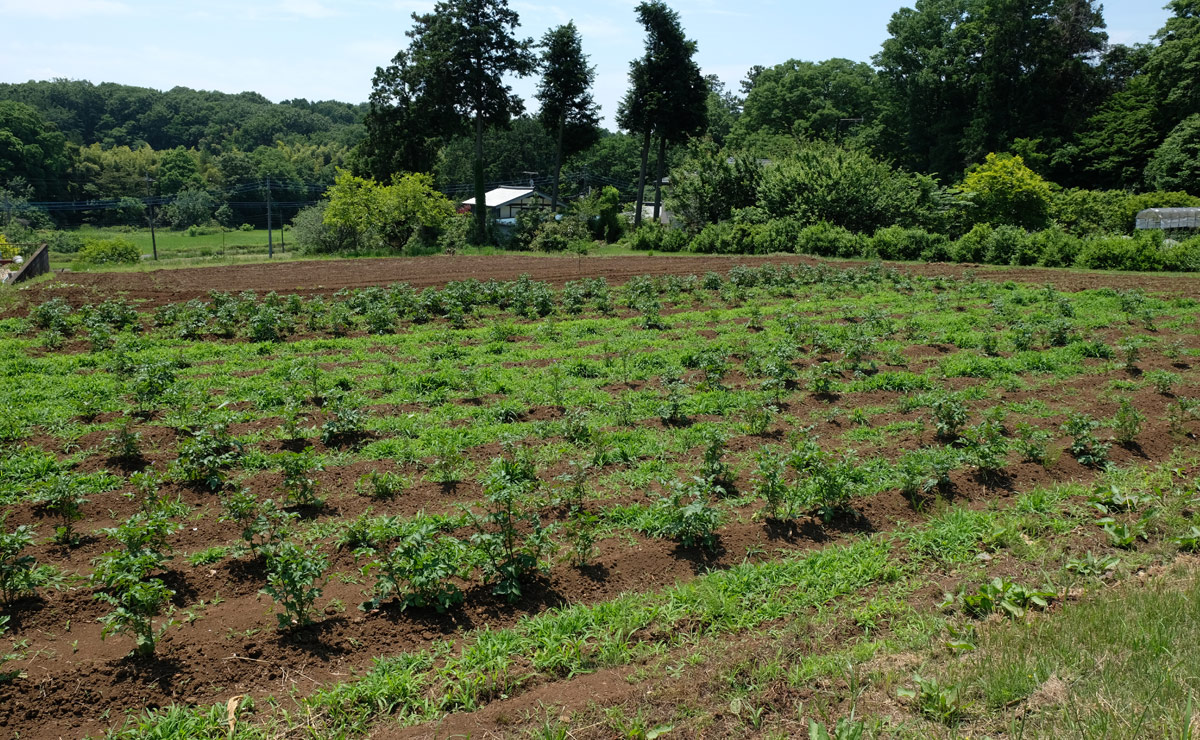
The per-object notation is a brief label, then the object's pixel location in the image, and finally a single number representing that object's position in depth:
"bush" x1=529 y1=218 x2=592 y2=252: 40.72
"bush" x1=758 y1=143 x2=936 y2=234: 32.94
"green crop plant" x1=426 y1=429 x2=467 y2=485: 7.18
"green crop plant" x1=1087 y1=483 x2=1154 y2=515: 6.74
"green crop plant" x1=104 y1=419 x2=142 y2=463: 7.50
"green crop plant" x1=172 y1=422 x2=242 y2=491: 7.04
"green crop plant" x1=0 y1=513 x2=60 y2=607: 4.89
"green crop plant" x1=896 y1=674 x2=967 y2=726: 3.97
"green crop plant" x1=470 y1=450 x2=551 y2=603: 5.29
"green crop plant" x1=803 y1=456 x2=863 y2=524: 6.57
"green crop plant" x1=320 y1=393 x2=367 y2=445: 8.24
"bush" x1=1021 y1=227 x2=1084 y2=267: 25.34
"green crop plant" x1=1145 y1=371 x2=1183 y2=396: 10.04
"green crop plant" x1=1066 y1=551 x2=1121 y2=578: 5.66
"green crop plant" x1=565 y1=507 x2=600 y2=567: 5.67
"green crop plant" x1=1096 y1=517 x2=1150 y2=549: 6.11
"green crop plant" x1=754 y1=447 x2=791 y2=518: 6.35
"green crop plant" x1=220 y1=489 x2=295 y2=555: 5.38
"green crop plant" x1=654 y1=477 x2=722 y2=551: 5.91
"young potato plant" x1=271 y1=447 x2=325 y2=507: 6.41
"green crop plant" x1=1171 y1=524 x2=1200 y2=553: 6.04
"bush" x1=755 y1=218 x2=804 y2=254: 32.16
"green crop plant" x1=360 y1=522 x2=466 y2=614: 4.99
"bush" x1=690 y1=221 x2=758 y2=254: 33.91
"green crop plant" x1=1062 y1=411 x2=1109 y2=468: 7.83
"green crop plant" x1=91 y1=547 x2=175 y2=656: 4.41
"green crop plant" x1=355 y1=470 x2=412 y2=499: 6.88
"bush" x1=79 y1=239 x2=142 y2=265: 34.22
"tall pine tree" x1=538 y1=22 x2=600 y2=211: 45.94
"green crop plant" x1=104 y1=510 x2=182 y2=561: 5.07
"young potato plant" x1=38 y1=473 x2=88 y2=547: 5.94
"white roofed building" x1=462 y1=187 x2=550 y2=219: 69.06
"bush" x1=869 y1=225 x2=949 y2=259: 27.81
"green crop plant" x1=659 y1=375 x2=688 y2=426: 8.96
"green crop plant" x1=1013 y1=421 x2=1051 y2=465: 7.86
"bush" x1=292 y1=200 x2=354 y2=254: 41.06
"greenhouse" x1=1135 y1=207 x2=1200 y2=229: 32.31
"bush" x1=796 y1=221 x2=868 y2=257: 29.48
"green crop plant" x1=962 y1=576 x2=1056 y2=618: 5.12
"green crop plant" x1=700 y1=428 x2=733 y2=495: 6.97
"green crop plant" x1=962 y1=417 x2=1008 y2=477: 7.47
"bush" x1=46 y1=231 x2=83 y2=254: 50.03
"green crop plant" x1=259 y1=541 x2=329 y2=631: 4.68
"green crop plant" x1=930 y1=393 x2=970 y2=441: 8.26
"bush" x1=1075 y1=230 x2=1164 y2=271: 24.06
